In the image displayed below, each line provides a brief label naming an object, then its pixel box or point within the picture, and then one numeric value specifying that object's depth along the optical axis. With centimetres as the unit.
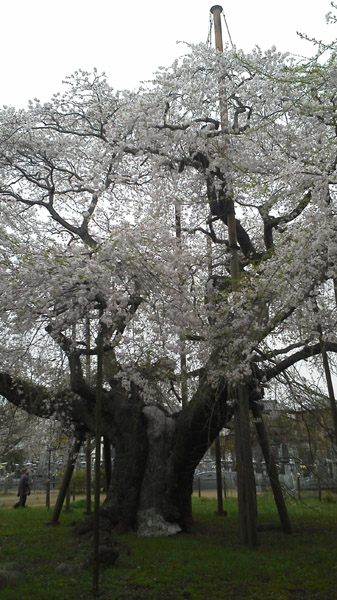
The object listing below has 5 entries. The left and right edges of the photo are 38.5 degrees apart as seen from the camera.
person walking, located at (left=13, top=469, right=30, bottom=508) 1540
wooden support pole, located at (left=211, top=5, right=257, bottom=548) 746
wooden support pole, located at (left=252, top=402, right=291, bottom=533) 826
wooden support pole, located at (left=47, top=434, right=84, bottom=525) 1063
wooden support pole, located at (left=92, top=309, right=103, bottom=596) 507
